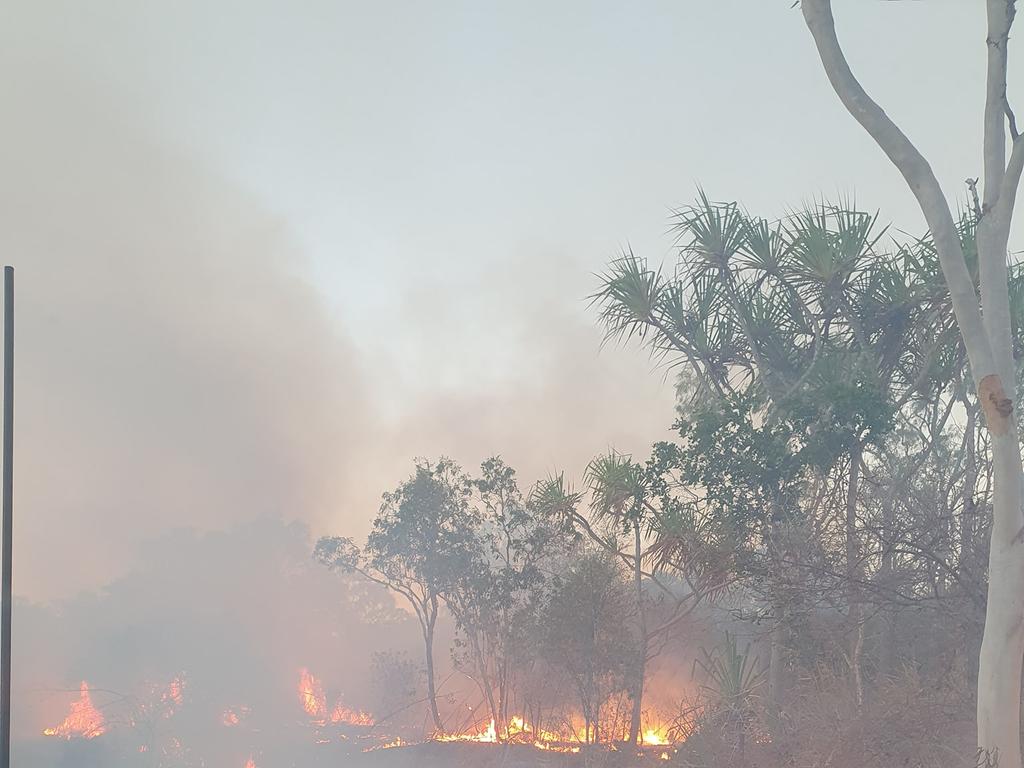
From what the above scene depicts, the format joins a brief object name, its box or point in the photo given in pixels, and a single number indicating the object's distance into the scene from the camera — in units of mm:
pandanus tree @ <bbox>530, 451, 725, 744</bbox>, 13969
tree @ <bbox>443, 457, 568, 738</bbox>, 21234
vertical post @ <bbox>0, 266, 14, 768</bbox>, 8570
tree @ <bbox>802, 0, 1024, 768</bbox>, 7902
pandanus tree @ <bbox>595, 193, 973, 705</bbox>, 14281
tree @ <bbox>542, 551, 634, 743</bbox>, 17581
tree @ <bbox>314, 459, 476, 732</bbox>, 24641
